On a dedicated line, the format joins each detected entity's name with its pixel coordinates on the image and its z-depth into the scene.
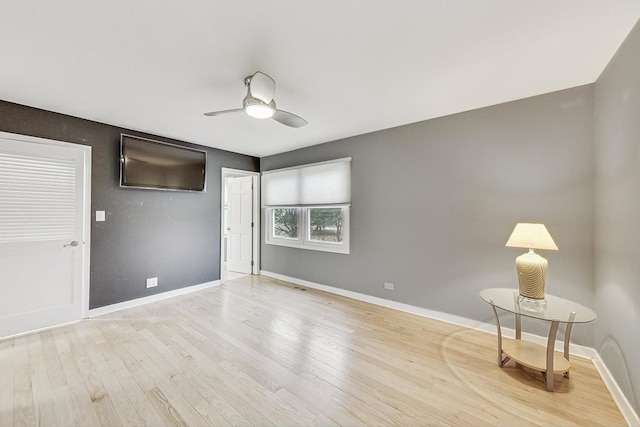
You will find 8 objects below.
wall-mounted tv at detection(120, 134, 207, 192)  3.40
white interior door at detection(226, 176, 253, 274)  5.26
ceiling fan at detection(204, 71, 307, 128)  2.00
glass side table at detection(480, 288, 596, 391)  1.85
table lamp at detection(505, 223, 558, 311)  2.03
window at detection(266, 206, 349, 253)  4.05
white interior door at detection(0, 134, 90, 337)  2.64
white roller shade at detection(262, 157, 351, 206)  3.96
